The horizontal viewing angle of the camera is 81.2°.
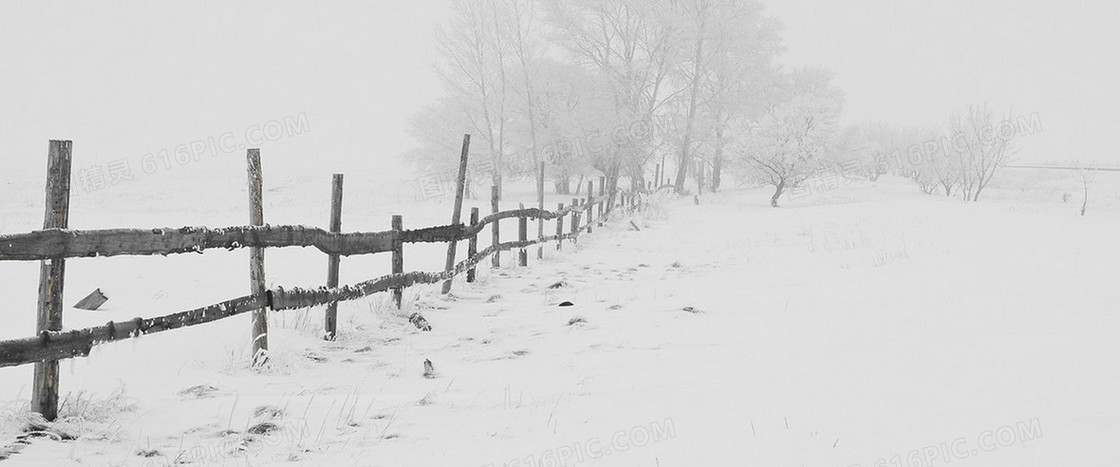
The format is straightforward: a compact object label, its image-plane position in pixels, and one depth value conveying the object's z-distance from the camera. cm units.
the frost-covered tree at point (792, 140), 2919
